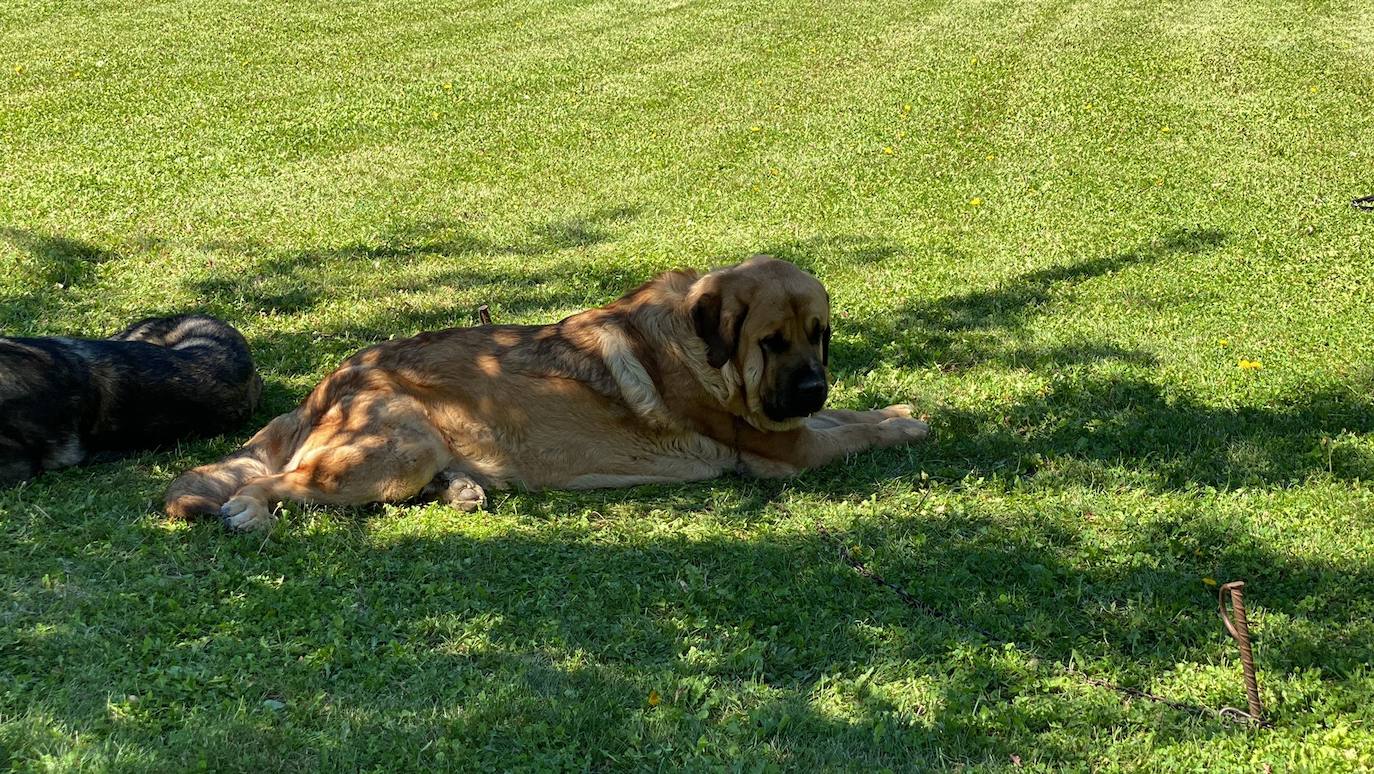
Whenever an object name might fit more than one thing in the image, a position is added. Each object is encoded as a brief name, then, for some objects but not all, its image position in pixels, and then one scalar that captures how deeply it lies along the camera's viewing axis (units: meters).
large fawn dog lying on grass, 6.30
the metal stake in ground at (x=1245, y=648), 4.38
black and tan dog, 6.78
